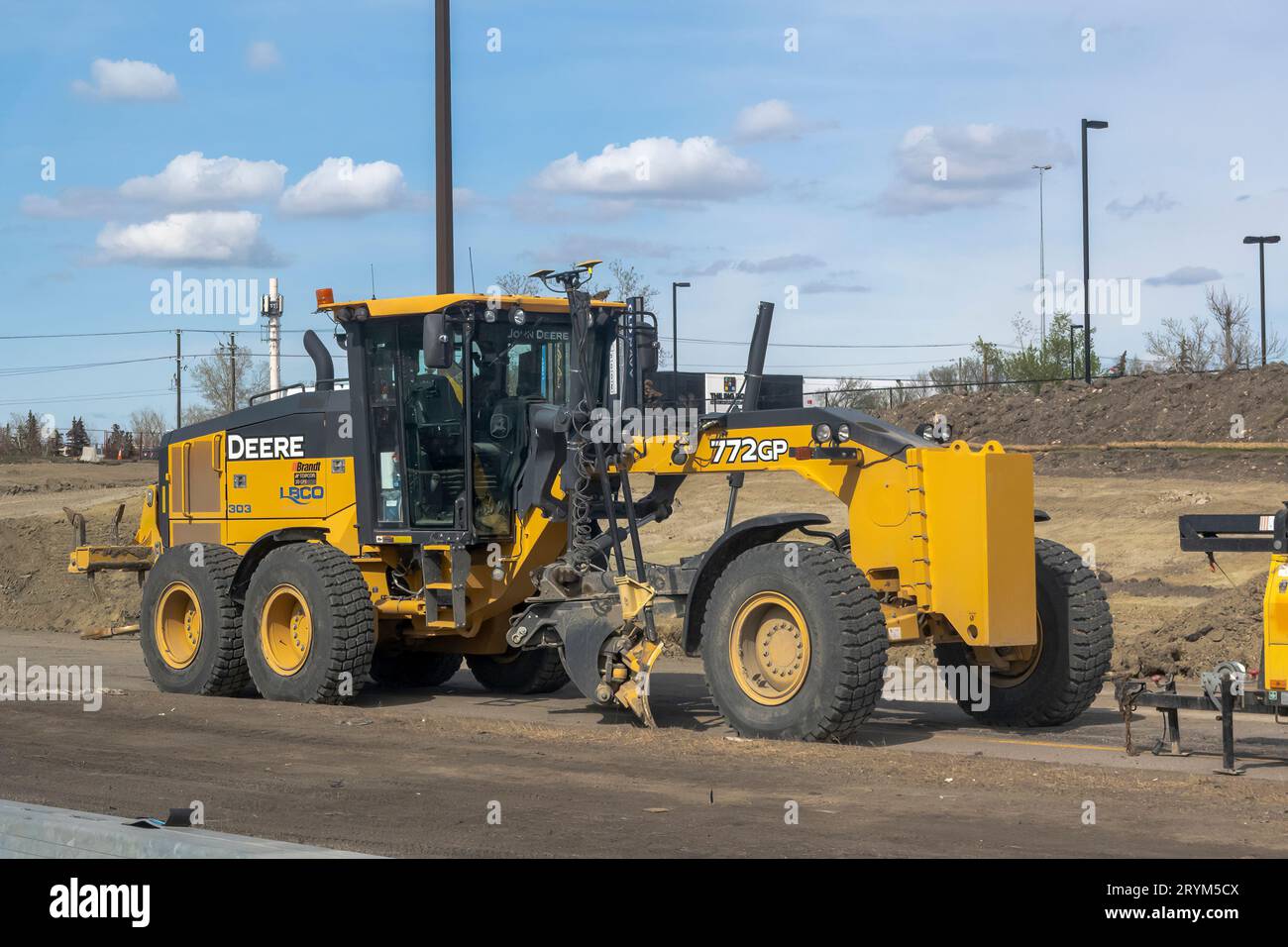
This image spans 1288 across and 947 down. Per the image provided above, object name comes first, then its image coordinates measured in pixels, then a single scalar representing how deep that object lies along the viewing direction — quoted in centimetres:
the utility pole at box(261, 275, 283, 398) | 3834
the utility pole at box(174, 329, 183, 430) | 7788
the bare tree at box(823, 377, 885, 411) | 5281
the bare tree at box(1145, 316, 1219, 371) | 5366
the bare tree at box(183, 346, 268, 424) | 7681
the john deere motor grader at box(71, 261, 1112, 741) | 1110
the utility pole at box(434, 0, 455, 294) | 1984
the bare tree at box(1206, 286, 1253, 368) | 5247
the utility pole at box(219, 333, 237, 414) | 7211
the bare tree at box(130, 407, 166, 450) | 7585
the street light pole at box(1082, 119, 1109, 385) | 3772
